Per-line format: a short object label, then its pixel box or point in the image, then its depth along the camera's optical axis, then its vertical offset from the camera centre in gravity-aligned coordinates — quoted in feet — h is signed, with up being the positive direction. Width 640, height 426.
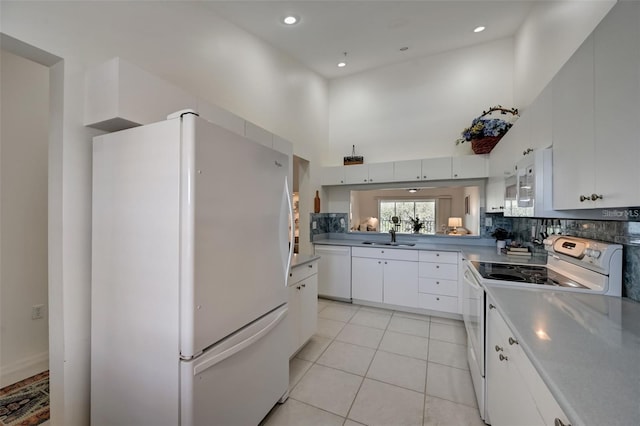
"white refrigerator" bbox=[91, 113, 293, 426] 3.73 -1.06
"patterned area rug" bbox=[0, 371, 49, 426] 5.36 -4.33
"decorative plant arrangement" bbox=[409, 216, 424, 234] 12.85 -0.59
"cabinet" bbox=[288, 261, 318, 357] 7.26 -2.81
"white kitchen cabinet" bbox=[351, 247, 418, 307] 11.19 -2.87
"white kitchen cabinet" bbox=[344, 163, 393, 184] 12.71 +2.00
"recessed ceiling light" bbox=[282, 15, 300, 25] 8.99 +6.82
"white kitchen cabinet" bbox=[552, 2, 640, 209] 3.09 +1.39
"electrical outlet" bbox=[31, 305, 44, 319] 7.10 -2.81
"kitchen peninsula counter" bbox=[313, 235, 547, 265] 7.88 -1.47
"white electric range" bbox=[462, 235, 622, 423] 4.56 -1.41
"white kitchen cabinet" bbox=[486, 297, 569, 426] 2.72 -2.33
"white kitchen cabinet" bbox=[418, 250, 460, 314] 10.48 -2.86
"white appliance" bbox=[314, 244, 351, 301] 12.44 -2.93
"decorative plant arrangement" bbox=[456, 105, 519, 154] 10.05 +3.25
